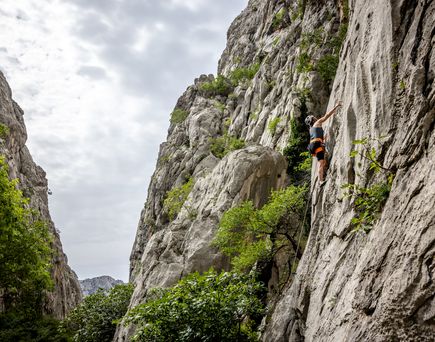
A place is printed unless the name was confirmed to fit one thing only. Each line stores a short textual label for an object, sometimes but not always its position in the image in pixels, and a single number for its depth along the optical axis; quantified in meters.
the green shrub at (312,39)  26.67
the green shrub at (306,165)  18.69
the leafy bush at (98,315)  22.92
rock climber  12.52
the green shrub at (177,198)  31.73
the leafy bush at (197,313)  11.31
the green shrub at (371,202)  7.86
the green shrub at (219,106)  44.03
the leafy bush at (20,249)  19.88
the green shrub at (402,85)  7.90
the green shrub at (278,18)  41.62
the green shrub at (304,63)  25.86
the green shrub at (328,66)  24.20
